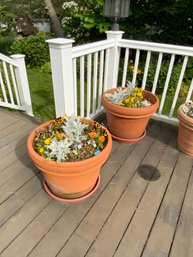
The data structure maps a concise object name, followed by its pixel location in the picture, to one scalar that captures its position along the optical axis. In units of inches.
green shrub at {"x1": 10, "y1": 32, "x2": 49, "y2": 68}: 243.9
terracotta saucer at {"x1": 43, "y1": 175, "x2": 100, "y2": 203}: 64.6
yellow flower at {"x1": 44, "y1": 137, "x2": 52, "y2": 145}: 55.4
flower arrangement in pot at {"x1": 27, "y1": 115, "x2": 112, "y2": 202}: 55.2
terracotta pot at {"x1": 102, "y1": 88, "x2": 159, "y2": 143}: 82.5
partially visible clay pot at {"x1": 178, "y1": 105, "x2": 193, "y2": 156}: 78.4
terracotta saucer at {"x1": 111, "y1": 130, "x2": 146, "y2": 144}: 91.7
